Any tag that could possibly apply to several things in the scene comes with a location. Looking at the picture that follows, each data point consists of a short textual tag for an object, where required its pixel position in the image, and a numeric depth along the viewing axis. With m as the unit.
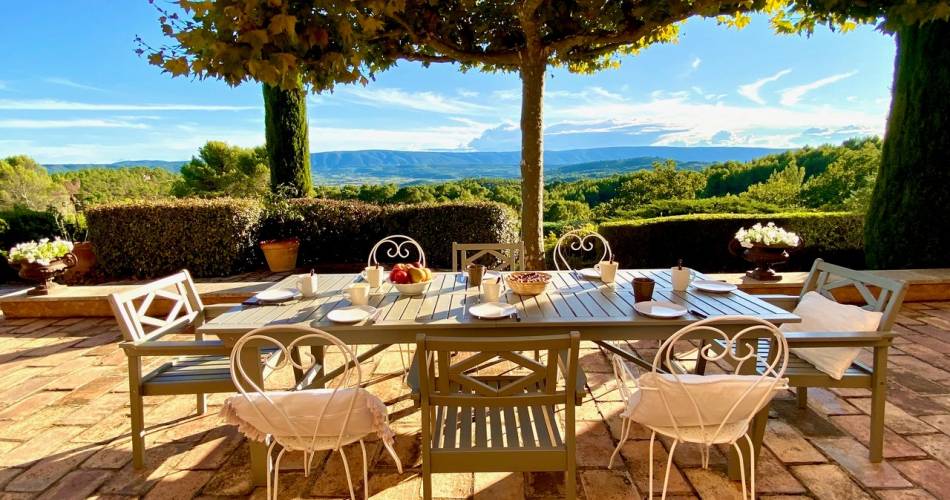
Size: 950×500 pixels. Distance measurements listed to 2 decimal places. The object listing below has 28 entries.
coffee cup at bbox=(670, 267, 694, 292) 2.35
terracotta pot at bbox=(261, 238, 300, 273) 5.82
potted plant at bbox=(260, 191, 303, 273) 5.85
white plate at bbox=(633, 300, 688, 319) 1.90
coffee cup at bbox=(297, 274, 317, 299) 2.38
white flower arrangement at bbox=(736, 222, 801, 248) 4.09
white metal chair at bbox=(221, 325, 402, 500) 1.46
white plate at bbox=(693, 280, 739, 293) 2.30
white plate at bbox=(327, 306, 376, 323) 1.88
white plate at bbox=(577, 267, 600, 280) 2.70
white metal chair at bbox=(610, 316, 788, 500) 1.46
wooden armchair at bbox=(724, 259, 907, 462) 1.84
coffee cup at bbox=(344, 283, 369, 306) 2.11
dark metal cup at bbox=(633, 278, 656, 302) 2.07
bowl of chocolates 2.27
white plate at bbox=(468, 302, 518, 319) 1.93
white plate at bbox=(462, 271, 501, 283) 2.62
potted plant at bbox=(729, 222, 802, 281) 4.11
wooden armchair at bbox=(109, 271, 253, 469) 1.93
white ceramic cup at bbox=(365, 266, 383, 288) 2.49
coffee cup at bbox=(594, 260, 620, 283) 2.53
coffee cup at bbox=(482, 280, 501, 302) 2.14
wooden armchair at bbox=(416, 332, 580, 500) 1.35
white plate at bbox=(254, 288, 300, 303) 2.26
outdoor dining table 1.86
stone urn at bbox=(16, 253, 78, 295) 4.26
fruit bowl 2.33
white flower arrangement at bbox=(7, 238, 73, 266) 4.21
